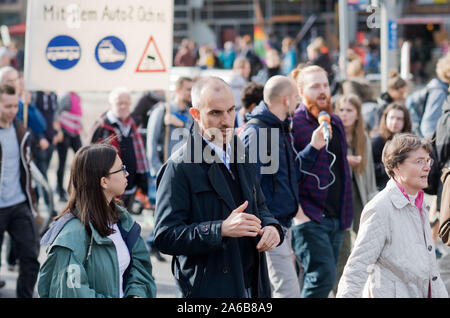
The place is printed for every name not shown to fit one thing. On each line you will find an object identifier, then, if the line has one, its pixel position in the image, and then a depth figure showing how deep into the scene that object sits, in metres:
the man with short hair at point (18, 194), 12.00
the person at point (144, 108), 17.96
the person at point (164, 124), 15.17
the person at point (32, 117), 15.34
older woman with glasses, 7.33
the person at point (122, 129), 13.90
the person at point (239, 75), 24.42
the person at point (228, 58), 47.78
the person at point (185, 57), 41.15
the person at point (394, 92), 16.18
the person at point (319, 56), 24.52
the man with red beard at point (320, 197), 10.87
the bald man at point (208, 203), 7.29
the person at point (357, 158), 12.13
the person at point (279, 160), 10.38
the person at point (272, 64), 27.84
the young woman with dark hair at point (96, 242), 6.97
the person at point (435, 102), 14.97
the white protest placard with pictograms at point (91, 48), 12.98
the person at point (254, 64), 31.78
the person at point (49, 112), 20.51
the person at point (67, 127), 21.29
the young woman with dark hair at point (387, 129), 13.27
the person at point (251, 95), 12.74
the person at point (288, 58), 35.56
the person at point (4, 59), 23.03
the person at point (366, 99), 16.39
